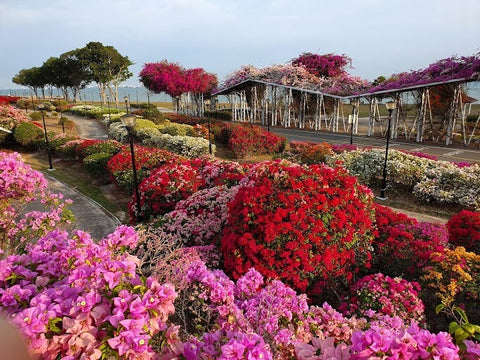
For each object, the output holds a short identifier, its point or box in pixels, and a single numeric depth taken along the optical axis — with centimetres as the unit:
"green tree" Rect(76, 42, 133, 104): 6080
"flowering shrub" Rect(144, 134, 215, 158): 2089
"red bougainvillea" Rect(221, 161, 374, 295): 561
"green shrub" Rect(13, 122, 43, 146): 2416
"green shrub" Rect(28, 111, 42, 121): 3584
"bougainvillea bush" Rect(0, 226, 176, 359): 199
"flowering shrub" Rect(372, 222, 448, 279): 627
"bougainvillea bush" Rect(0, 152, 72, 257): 571
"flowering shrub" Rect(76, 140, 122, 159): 1900
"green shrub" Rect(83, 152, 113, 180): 1691
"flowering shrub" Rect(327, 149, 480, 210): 1193
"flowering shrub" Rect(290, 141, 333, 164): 1688
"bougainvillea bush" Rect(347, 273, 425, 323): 492
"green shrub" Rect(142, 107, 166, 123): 3416
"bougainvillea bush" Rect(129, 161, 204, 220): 1023
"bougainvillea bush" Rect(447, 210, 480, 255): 748
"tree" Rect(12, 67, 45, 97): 7569
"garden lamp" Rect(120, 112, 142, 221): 928
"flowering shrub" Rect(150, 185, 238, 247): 736
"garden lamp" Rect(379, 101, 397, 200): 1270
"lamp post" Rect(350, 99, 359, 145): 2976
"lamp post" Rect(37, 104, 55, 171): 1961
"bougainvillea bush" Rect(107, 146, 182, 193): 1366
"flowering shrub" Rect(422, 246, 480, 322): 539
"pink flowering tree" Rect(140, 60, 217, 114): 4384
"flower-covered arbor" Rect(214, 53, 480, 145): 2294
